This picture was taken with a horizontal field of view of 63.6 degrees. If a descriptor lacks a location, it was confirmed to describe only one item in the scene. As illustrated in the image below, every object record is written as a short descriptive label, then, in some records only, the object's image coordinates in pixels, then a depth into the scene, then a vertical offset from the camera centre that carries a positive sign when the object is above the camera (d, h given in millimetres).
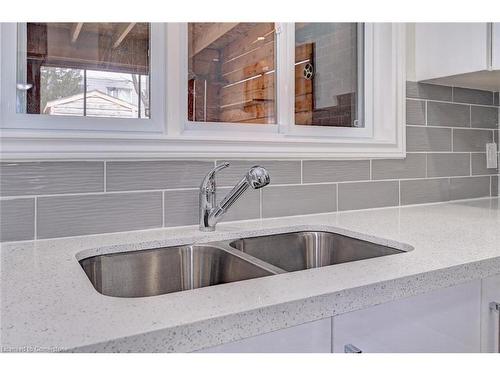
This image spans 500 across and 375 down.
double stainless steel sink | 982 -214
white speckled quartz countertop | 528 -185
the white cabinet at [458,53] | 1454 +488
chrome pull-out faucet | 1123 -58
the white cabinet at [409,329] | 640 -270
